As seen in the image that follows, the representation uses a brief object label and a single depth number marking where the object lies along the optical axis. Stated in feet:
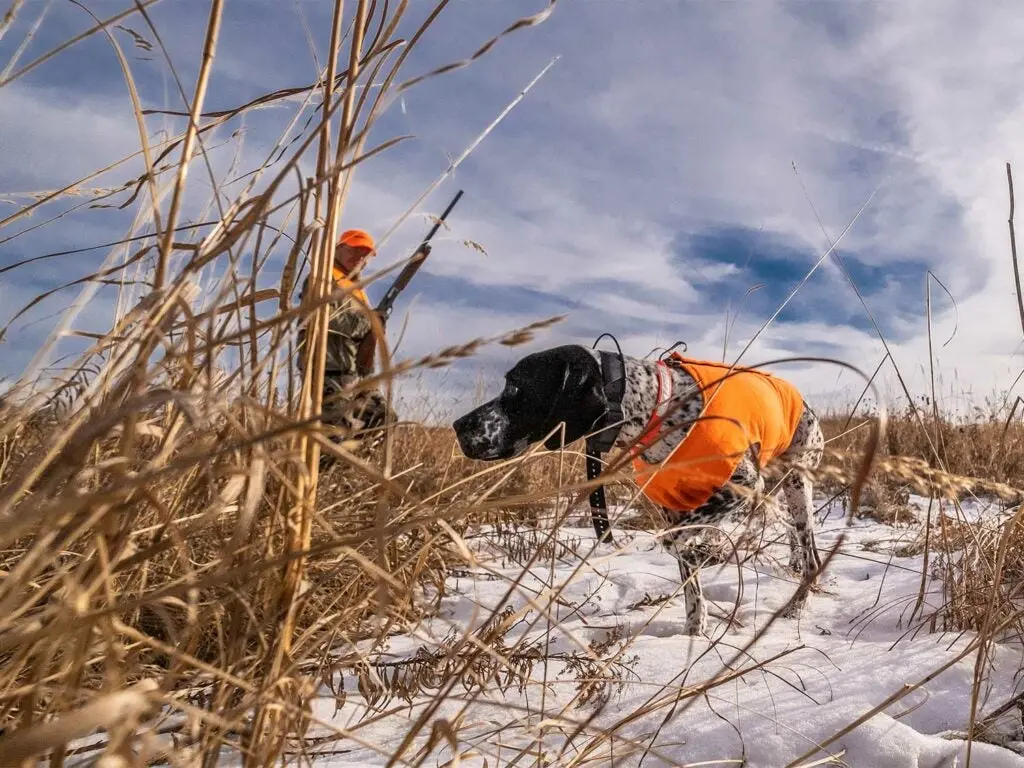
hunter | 15.15
